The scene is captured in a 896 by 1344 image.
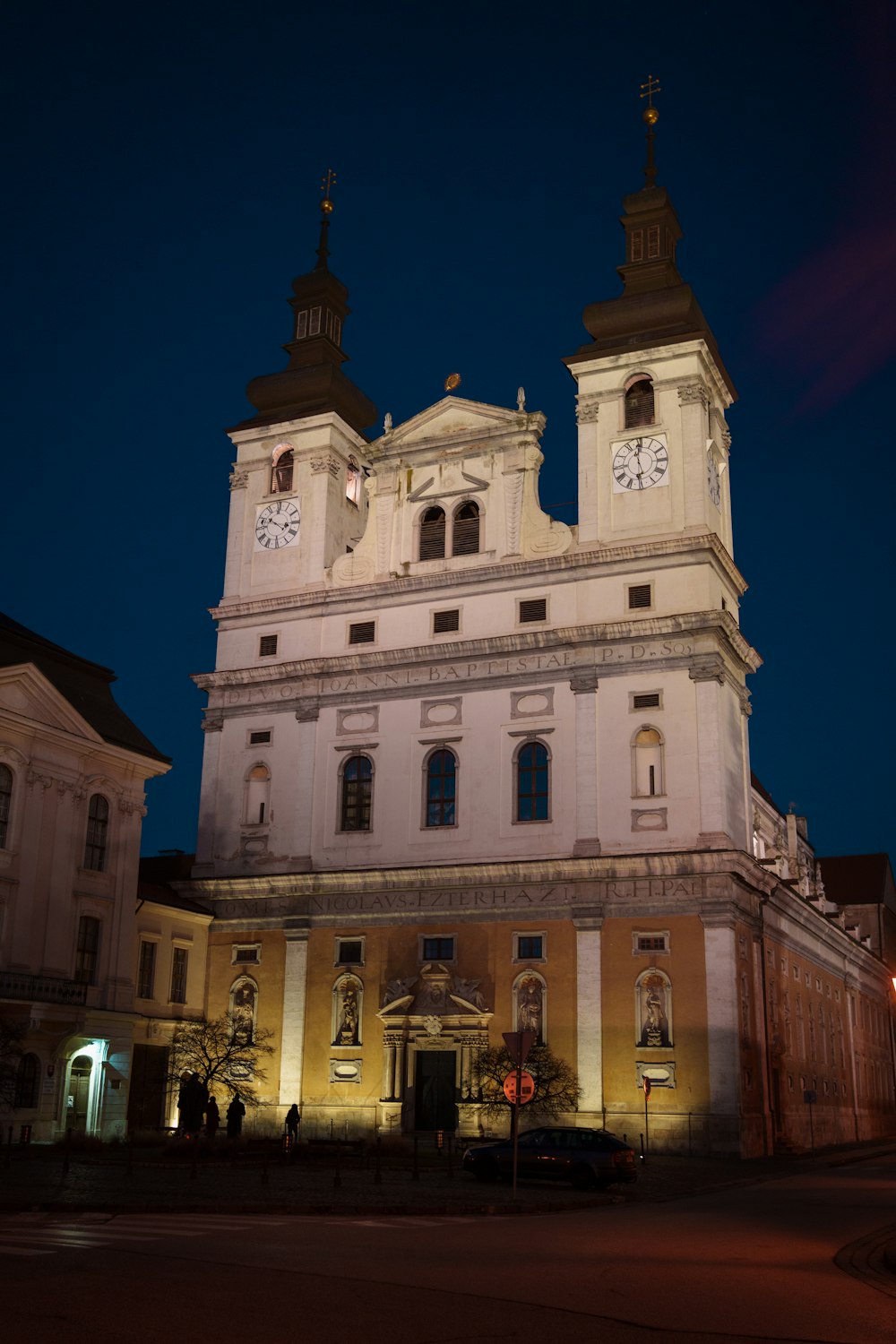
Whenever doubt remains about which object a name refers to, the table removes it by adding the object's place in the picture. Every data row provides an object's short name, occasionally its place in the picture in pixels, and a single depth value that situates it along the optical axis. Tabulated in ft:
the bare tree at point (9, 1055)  103.50
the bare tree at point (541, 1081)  137.44
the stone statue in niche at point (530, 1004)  143.54
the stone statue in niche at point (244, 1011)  158.10
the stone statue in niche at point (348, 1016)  152.15
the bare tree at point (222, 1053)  148.36
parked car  88.33
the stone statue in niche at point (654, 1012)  137.80
